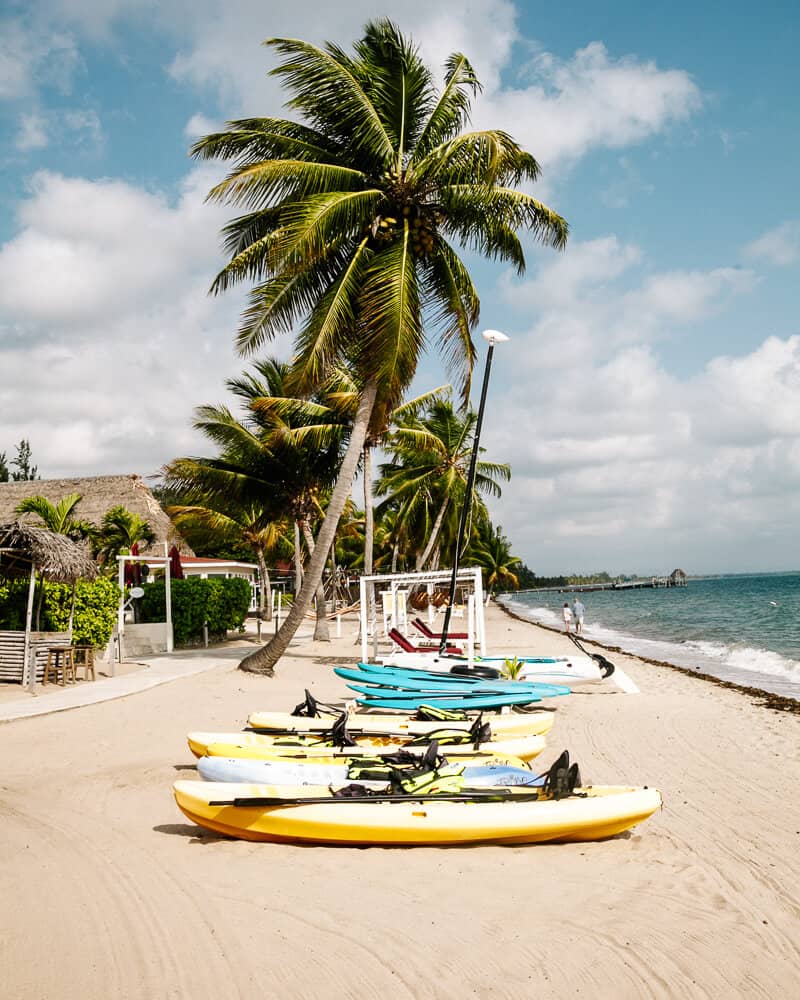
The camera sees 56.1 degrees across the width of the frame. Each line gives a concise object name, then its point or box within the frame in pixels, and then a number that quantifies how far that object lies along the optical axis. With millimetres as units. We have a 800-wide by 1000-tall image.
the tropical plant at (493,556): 67750
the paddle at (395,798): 5336
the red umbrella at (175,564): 20500
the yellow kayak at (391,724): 8117
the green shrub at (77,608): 14547
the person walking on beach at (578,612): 30781
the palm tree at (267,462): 19188
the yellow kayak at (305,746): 6693
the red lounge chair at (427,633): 18150
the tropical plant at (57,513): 24031
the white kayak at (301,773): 5930
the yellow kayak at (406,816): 5242
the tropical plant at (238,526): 25391
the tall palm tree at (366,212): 13602
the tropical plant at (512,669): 12965
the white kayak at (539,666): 13156
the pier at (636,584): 160625
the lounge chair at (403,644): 14938
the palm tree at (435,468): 32625
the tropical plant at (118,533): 26409
